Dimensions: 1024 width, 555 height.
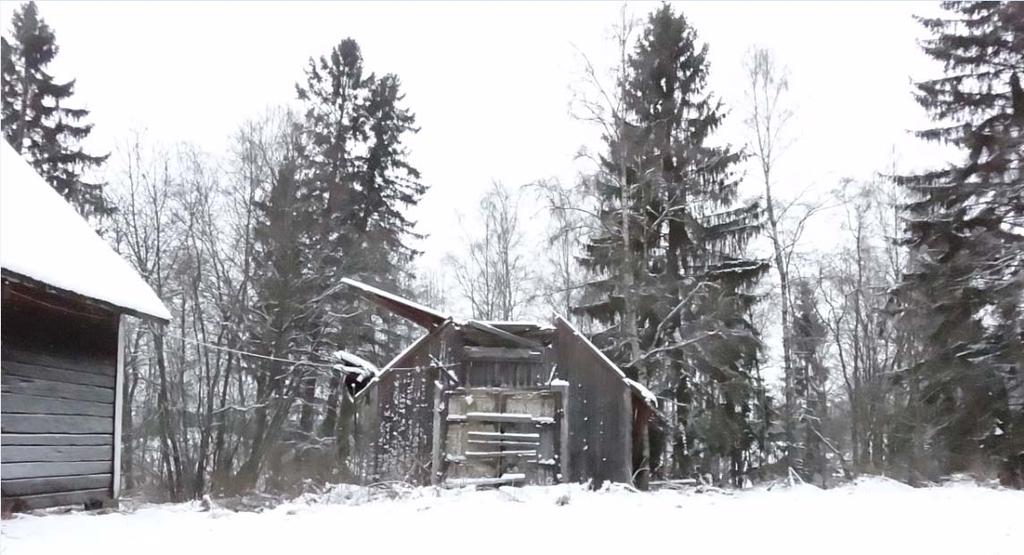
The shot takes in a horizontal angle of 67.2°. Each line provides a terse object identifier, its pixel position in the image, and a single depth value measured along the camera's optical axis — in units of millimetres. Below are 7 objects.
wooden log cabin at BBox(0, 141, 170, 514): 9742
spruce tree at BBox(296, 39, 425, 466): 26438
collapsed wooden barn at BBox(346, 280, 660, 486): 16906
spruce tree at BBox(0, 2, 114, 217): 24422
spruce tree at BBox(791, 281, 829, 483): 25109
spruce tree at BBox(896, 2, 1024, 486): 20141
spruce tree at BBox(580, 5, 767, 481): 22938
